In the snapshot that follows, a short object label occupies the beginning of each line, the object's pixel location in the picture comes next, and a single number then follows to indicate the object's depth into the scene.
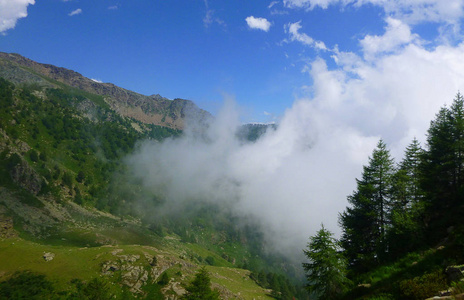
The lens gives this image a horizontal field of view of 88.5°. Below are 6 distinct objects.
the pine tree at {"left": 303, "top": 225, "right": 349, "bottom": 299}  22.19
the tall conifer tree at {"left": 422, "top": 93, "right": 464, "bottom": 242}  28.36
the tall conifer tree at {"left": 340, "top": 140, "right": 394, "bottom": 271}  30.95
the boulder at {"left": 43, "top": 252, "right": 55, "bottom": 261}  81.50
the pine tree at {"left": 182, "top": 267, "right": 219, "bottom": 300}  42.99
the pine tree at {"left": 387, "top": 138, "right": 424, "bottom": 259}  23.89
